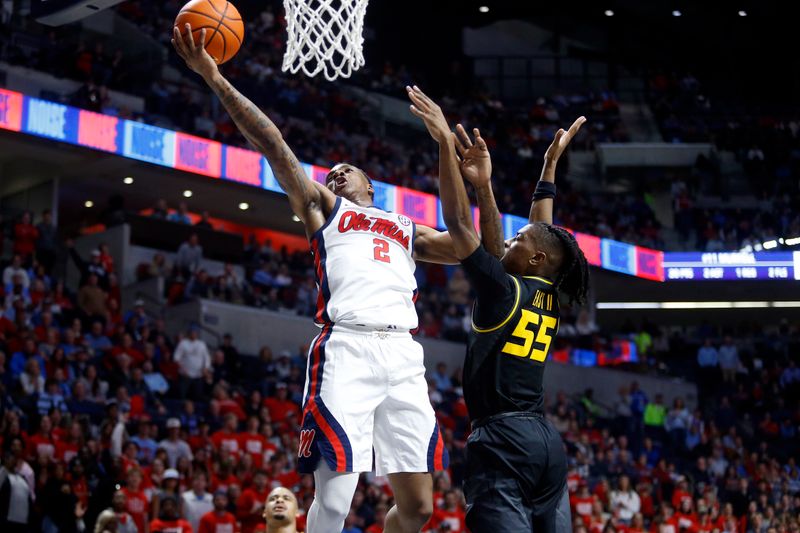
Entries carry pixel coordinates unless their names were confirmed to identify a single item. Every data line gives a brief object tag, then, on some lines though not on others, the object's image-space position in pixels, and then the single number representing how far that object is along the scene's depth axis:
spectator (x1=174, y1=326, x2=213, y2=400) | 15.10
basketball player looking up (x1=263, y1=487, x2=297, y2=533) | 6.97
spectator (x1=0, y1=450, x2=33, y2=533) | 10.38
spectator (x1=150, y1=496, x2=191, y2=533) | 10.29
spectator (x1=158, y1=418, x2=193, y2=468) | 12.46
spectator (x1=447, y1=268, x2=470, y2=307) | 22.61
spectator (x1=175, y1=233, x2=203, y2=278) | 19.11
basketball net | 6.59
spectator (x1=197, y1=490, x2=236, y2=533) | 10.74
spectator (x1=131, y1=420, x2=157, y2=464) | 12.40
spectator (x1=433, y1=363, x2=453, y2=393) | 18.55
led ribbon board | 17.10
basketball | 5.44
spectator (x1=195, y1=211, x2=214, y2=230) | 20.53
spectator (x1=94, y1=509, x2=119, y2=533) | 9.65
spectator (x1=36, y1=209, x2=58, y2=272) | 16.88
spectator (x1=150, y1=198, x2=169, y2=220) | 19.75
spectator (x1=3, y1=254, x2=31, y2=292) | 15.16
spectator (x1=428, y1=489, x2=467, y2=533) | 12.73
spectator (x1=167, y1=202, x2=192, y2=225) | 20.45
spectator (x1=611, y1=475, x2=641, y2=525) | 15.60
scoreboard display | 23.61
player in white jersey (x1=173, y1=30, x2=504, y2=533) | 4.92
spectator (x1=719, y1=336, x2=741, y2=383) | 24.25
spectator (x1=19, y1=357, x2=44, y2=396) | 12.68
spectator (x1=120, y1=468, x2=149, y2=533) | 10.81
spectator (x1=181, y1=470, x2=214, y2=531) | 11.28
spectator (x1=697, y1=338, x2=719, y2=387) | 24.48
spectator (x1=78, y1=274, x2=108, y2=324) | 16.22
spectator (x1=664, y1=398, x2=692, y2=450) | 20.59
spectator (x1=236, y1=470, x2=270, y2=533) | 11.23
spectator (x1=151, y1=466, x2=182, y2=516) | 10.91
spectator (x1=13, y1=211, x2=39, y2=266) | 16.53
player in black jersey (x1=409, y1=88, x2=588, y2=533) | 4.61
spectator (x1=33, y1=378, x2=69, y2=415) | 12.48
